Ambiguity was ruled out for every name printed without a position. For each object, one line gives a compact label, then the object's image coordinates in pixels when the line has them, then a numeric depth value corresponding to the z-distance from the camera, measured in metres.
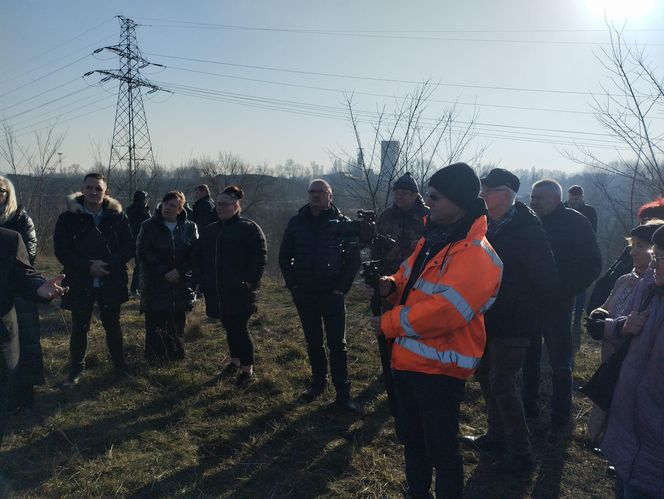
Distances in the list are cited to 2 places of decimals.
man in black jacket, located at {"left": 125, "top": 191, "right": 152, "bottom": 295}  8.05
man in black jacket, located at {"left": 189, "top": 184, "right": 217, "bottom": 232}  7.74
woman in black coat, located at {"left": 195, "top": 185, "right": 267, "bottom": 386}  4.63
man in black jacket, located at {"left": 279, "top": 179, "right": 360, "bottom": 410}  4.20
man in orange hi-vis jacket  2.26
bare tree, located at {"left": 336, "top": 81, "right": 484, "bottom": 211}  7.88
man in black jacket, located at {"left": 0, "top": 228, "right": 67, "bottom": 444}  2.82
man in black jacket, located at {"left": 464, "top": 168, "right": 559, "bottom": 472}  3.18
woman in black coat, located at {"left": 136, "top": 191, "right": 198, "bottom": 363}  4.90
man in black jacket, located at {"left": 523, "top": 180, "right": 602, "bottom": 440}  3.86
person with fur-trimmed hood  4.43
